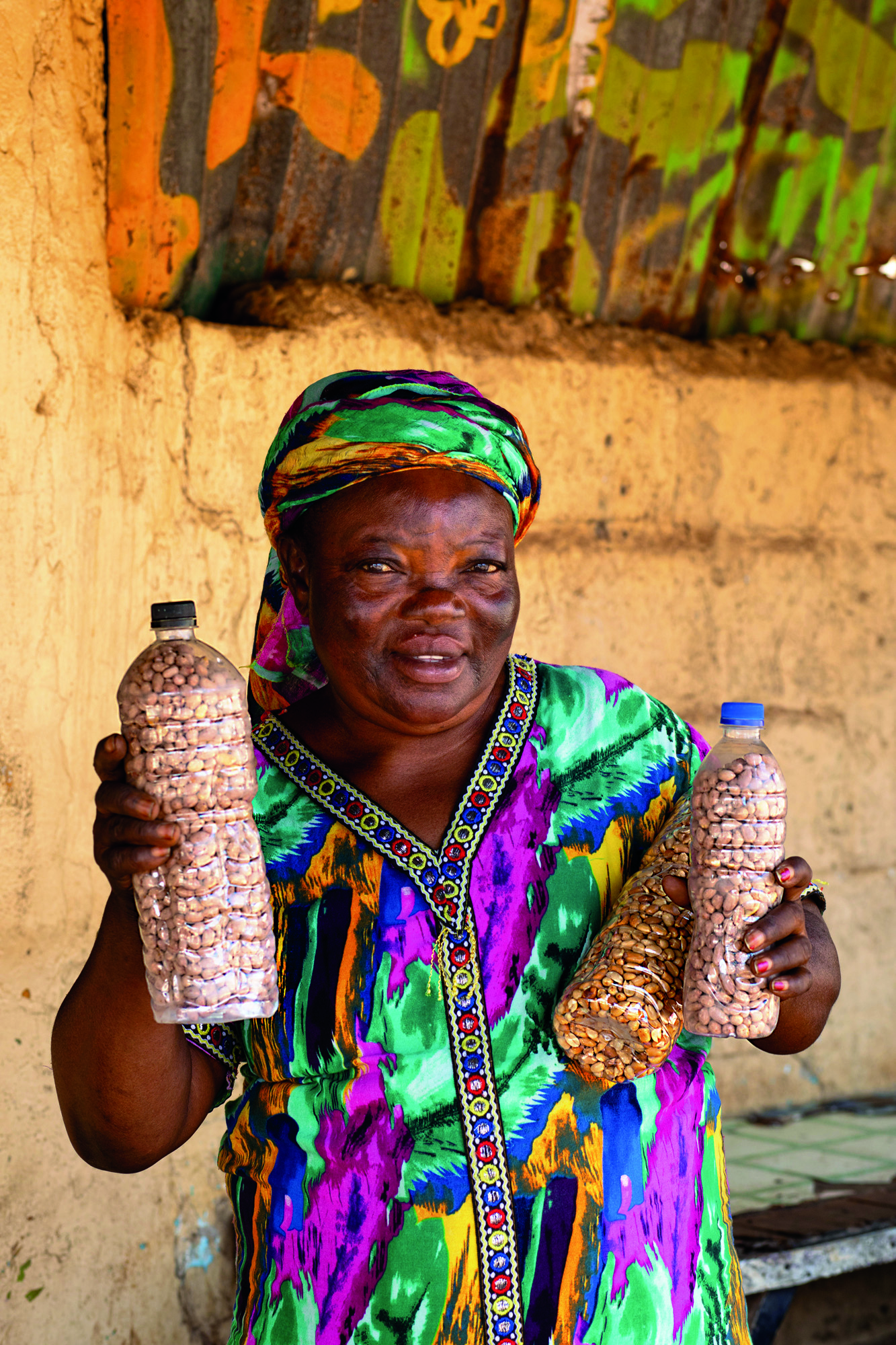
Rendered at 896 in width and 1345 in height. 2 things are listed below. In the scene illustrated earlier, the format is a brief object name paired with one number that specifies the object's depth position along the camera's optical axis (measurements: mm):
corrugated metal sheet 2961
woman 1533
